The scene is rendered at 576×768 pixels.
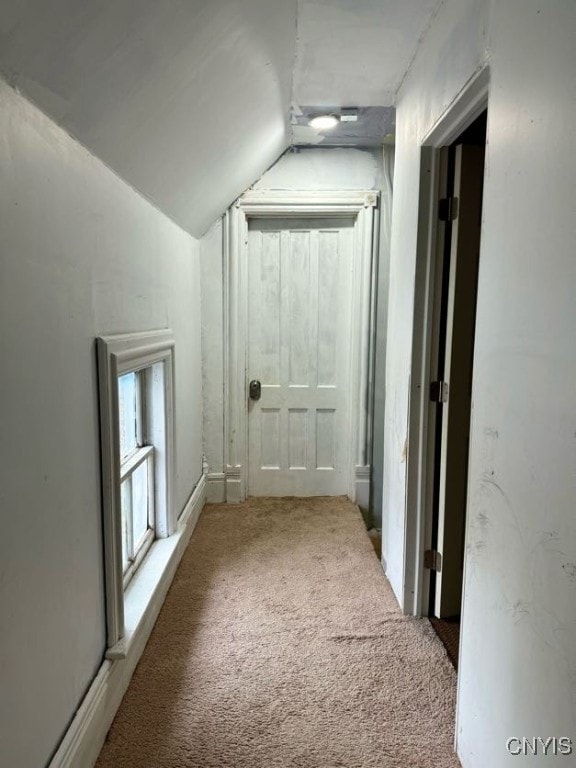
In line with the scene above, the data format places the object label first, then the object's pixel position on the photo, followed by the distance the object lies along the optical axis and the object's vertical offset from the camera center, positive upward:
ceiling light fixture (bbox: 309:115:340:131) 2.60 +1.12
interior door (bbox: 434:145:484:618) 1.80 -0.21
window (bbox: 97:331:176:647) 1.46 -0.56
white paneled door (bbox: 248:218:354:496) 3.24 -0.25
